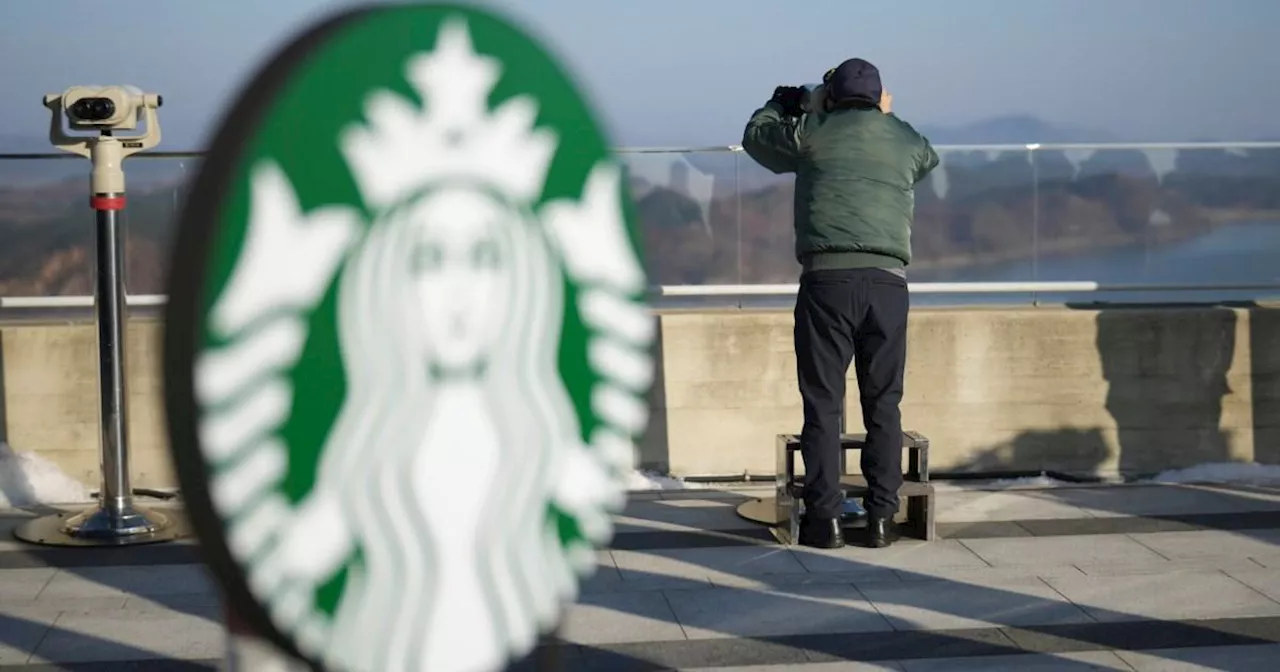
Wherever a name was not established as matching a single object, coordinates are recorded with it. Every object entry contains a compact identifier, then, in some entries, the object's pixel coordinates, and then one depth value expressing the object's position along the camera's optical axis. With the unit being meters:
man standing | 13.30
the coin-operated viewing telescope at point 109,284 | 13.85
